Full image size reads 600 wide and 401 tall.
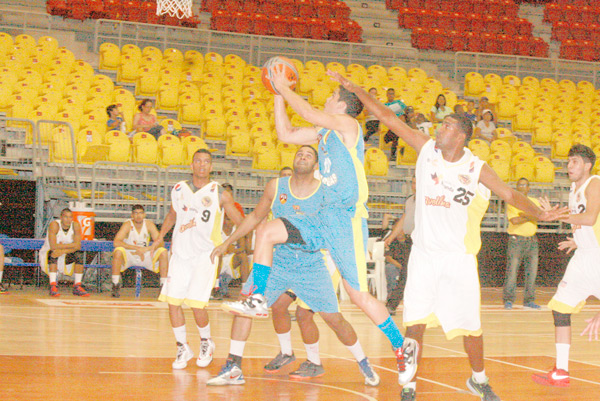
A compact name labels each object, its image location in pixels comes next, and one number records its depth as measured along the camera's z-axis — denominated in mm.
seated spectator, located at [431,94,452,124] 17109
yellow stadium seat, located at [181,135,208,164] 14409
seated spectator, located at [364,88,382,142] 16516
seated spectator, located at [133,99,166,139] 14602
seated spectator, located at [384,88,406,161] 16719
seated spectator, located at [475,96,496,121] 18328
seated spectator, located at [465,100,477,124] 17530
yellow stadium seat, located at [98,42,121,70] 17141
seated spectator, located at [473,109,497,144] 17625
